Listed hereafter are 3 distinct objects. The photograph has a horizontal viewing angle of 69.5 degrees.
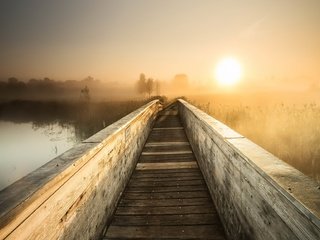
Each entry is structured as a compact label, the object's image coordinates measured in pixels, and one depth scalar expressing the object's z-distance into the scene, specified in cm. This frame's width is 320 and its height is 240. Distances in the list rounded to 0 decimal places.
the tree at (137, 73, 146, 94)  9358
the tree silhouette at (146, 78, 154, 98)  8127
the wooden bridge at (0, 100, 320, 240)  121
